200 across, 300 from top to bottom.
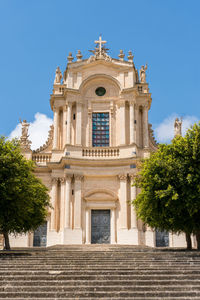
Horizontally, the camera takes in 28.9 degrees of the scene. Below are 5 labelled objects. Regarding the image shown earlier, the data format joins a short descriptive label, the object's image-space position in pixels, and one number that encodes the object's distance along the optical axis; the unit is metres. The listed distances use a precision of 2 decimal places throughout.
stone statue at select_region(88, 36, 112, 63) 36.00
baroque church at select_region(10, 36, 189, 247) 31.33
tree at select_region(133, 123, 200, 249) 20.75
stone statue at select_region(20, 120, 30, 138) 34.75
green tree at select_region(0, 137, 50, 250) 20.23
